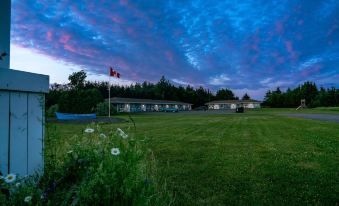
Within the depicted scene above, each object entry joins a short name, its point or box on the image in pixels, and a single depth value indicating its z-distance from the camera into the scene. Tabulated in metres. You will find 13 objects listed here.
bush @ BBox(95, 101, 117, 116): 41.28
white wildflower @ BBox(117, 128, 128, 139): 2.60
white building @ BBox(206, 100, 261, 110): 98.94
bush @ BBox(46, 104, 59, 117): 35.87
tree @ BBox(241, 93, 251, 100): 119.33
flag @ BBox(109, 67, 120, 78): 25.69
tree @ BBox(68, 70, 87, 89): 62.19
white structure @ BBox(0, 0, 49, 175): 1.92
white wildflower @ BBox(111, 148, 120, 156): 2.17
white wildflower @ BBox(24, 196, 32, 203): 1.62
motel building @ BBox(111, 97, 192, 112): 60.69
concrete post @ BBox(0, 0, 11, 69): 2.10
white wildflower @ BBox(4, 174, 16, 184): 1.61
